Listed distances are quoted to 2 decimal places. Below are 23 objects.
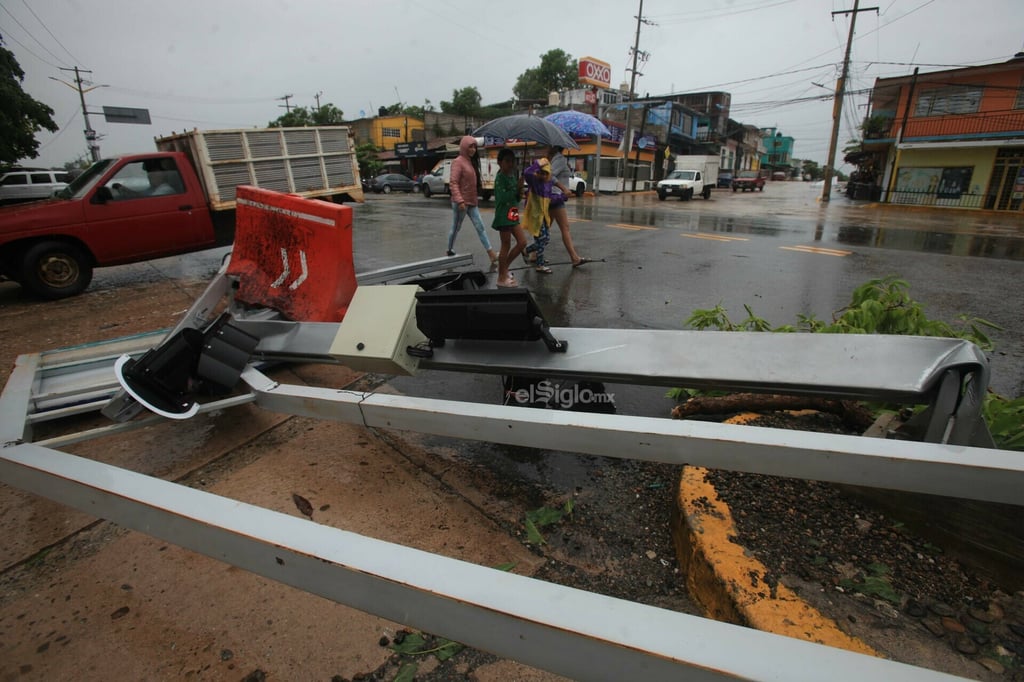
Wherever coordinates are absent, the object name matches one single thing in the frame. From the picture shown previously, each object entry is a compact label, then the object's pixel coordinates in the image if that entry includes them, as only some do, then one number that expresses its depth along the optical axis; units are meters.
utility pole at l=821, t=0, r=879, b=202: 28.02
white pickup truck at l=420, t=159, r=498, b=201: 23.64
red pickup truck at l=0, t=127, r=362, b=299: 6.01
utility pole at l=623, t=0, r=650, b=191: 31.37
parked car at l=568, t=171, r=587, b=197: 26.27
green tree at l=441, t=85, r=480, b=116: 70.44
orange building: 24.25
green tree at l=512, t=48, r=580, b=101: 72.94
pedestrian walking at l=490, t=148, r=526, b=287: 5.76
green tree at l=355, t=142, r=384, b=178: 43.84
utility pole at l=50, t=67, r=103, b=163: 39.69
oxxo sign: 35.94
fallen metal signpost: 0.97
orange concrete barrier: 3.38
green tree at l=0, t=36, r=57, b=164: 20.80
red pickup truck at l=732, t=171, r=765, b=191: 41.84
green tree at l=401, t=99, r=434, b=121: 59.88
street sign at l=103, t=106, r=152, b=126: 38.62
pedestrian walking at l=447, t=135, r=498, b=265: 6.46
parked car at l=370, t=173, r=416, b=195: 32.75
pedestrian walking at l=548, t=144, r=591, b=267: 6.89
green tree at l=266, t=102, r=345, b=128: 66.94
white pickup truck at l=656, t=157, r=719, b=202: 27.41
